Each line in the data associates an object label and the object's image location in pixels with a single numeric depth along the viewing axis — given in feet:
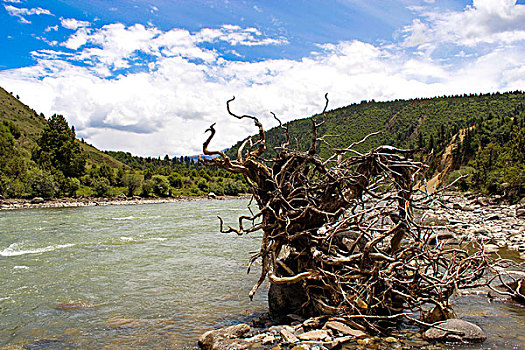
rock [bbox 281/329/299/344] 17.96
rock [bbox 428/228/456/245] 45.98
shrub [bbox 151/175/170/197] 244.01
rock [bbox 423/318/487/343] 17.62
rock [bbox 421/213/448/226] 76.37
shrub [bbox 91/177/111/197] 208.54
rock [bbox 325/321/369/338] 18.30
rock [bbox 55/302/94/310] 28.32
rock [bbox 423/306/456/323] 19.93
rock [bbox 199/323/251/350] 18.60
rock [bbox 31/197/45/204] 165.48
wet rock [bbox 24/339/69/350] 20.75
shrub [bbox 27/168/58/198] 176.04
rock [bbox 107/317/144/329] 23.92
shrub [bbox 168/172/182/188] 285.74
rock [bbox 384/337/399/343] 17.92
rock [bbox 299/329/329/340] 17.80
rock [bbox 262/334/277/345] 18.56
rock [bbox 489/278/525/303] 23.93
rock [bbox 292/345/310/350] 16.84
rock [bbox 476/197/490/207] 109.27
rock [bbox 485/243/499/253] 42.78
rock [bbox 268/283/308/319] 22.49
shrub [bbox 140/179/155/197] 237.45
